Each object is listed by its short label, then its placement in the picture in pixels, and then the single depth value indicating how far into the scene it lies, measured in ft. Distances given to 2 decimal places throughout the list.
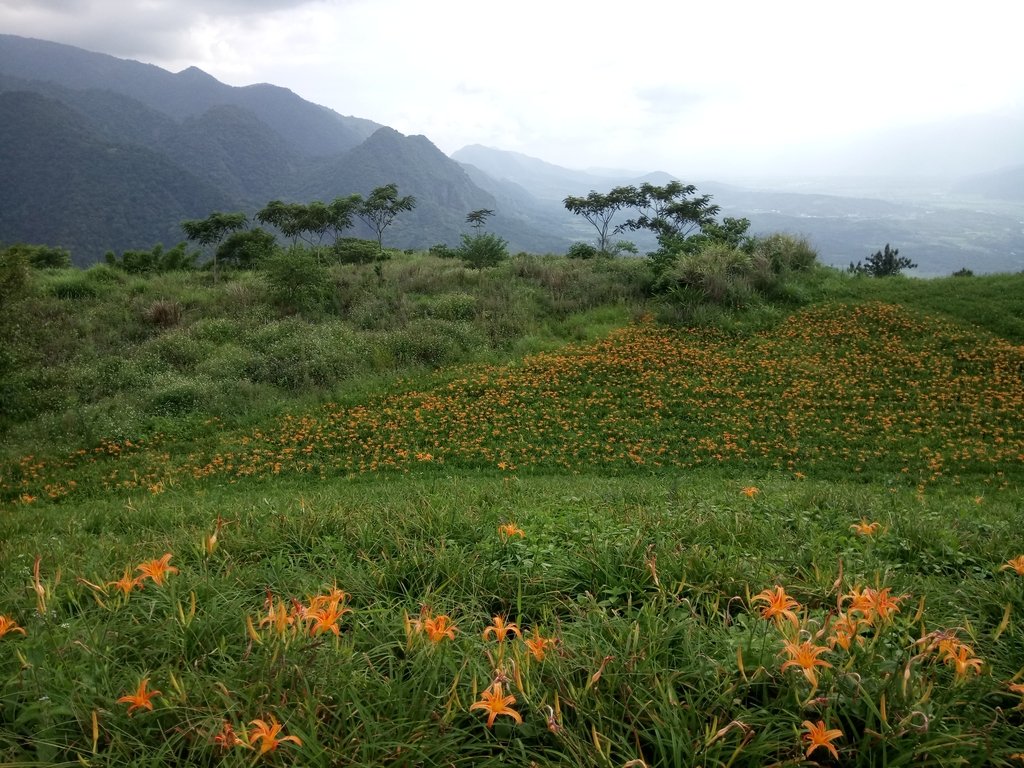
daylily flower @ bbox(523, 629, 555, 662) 5.81
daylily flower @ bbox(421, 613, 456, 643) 5.80
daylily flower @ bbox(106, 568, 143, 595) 6.82
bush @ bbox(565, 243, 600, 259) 82.07
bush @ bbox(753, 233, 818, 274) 57.31
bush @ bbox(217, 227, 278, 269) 107.24
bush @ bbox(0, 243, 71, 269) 104.62
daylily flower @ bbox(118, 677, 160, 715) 5.08
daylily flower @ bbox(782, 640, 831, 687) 5.08
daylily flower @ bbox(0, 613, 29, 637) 5.72
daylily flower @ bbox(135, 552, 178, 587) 6.79
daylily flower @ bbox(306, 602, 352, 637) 5.81
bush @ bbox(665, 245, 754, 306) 51.31
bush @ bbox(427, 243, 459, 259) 93.86
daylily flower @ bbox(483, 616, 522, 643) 5.73
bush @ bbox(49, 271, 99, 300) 61.62
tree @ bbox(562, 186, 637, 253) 123.34
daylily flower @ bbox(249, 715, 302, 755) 4.51
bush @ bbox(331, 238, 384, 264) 86.84
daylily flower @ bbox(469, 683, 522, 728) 4.68
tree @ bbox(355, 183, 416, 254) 132.98
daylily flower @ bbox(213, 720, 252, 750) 4.72
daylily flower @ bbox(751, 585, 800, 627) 5.69
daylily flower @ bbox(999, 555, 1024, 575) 7.09
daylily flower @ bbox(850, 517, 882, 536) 9.35
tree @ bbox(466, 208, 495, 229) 124.77
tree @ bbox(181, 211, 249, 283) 114.11
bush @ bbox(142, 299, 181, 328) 55.88
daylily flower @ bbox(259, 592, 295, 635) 5.86
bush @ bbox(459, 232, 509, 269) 70.03
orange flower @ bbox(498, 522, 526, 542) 9.40
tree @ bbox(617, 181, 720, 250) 125.90
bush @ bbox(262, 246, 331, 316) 57.36
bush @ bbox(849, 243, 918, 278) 94.29
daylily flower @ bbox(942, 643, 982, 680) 5.15
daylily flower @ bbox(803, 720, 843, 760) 4.48
